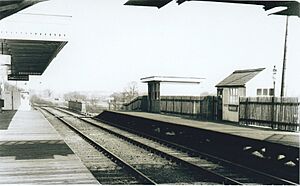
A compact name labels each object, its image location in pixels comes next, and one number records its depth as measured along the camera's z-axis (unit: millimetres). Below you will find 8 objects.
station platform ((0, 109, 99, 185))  6219
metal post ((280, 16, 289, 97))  16848
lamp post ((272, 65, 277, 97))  16231
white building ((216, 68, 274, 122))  16984
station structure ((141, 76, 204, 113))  24753
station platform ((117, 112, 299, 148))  8570
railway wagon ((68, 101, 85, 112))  39969
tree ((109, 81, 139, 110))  59625
